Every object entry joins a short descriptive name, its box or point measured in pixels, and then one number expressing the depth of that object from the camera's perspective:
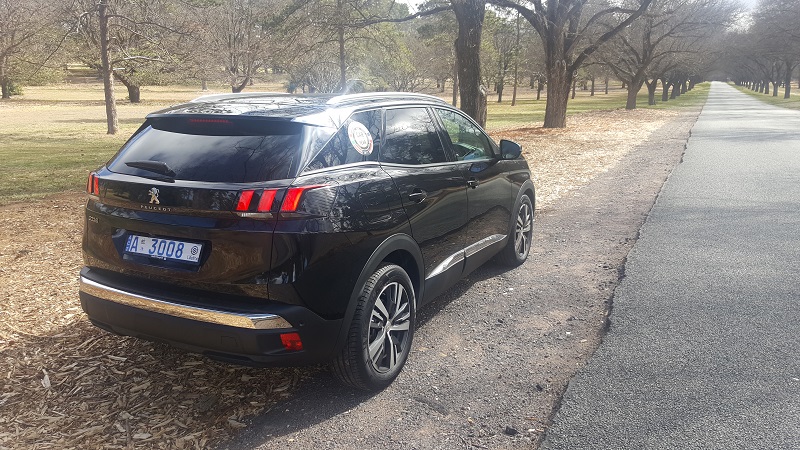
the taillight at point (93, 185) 3.39
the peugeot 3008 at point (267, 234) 2.91
